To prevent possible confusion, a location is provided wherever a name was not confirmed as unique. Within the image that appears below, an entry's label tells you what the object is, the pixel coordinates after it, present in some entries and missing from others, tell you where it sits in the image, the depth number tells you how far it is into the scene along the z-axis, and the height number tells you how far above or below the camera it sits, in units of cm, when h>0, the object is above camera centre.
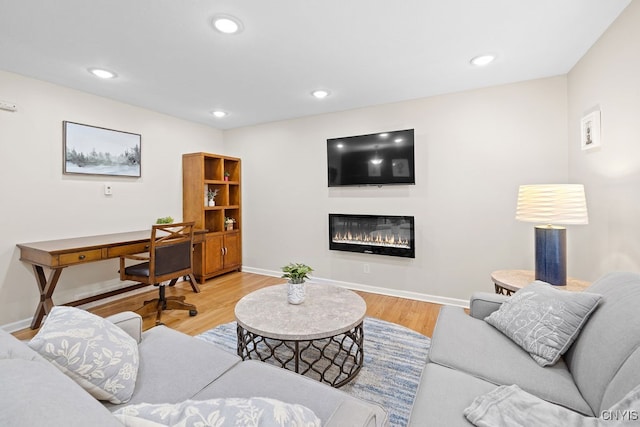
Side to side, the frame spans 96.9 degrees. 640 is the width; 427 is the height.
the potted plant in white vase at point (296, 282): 202 -50
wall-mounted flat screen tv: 327 +66
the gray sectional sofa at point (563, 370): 96 -68
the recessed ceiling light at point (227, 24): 183 +127
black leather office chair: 271 -52
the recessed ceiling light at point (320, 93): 307 +132
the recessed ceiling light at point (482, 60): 233 +127
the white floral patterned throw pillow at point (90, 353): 99 -51
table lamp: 190 -3
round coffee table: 166 -67
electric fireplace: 337 -27
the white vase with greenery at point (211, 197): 430 +27
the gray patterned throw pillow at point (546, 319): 127 -52
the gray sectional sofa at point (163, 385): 57 -66
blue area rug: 169 -109
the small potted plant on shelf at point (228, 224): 445 -16
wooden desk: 243 -35
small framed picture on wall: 210 +63
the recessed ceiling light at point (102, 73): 255 +131
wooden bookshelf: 399 +9
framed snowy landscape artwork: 298 +73
